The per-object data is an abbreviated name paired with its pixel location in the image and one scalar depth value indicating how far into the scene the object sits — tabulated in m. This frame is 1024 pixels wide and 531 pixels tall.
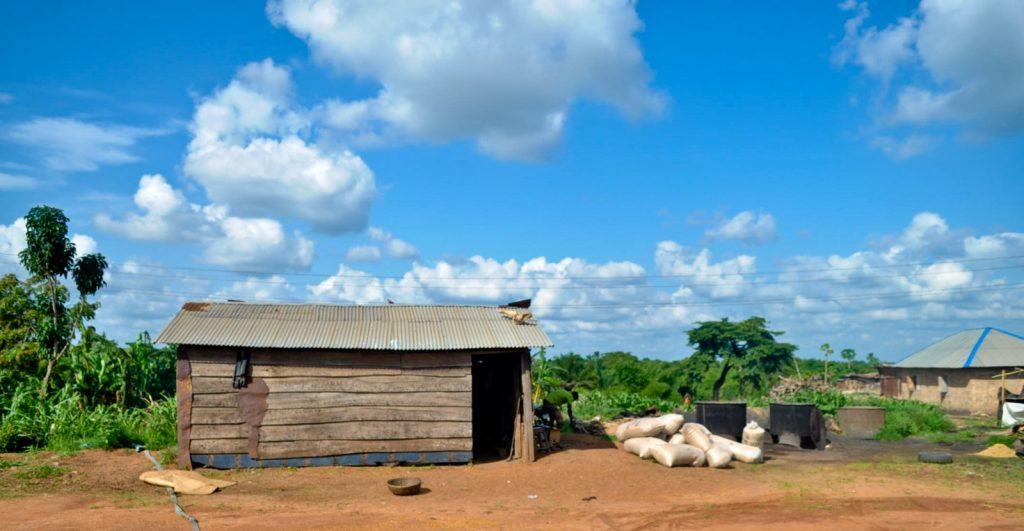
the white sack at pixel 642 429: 15.54
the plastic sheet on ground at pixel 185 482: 11.41
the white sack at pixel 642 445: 14.62
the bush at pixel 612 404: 23.28
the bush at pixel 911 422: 20.09
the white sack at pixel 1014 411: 20.20
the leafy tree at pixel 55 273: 17.75
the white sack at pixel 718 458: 14.10
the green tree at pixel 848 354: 62.26
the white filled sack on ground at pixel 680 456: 14.02
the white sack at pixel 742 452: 14.70
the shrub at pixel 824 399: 23.86
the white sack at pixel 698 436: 14.69
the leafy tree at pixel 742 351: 36.12
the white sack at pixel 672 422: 15.58
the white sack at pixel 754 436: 15.92
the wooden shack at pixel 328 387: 13.28
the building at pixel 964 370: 29.42
